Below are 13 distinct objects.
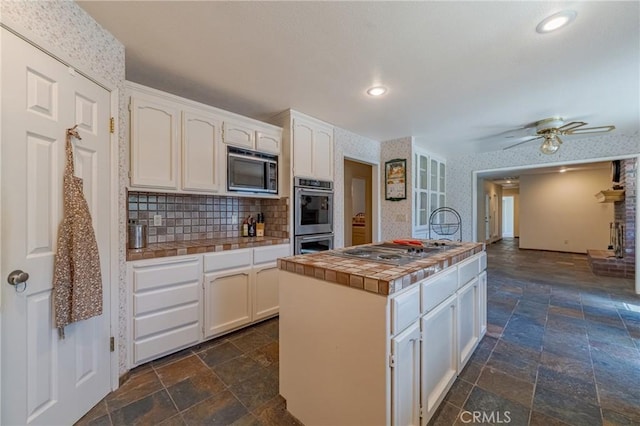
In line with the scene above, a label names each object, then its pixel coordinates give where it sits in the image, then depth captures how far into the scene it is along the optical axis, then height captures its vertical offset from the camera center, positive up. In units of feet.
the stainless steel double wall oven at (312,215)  9.71 -0.13
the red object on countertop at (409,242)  6.81 -0.82
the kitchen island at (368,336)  3.45 -1.93
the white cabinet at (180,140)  6.59 +2.07
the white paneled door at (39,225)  3.73 -0.23
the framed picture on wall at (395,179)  13.48 +1.75
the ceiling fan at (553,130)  10.23 +3.36
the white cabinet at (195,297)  6.16 -2.38
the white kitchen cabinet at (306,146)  9.75 +2.64
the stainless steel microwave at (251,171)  8.50 +1.42
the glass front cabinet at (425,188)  13.82 +1.42
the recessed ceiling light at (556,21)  4.79 +3.71
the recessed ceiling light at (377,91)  7.96 +3.84
